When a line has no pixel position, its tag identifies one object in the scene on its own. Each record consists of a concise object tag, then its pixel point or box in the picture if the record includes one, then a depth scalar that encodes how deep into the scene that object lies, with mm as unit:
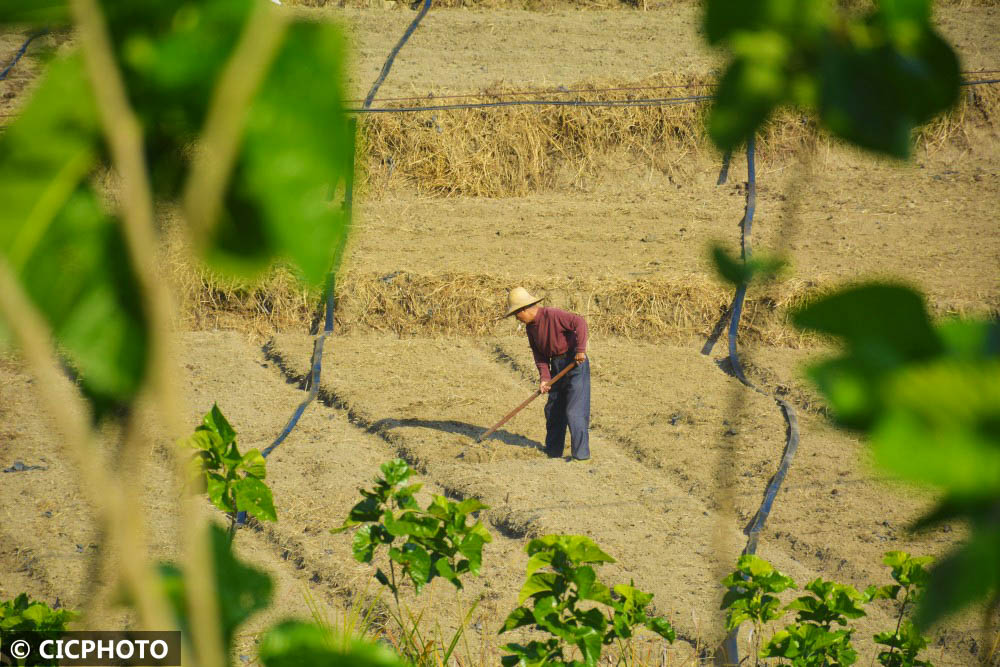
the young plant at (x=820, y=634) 51152
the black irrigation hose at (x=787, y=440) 82924
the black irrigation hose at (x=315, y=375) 84835
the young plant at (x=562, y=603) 44130
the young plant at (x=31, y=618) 44988
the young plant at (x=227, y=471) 39843
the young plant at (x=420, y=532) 48225
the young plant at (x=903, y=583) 50205
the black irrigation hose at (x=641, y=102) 88870
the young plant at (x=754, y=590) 51494
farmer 84709
